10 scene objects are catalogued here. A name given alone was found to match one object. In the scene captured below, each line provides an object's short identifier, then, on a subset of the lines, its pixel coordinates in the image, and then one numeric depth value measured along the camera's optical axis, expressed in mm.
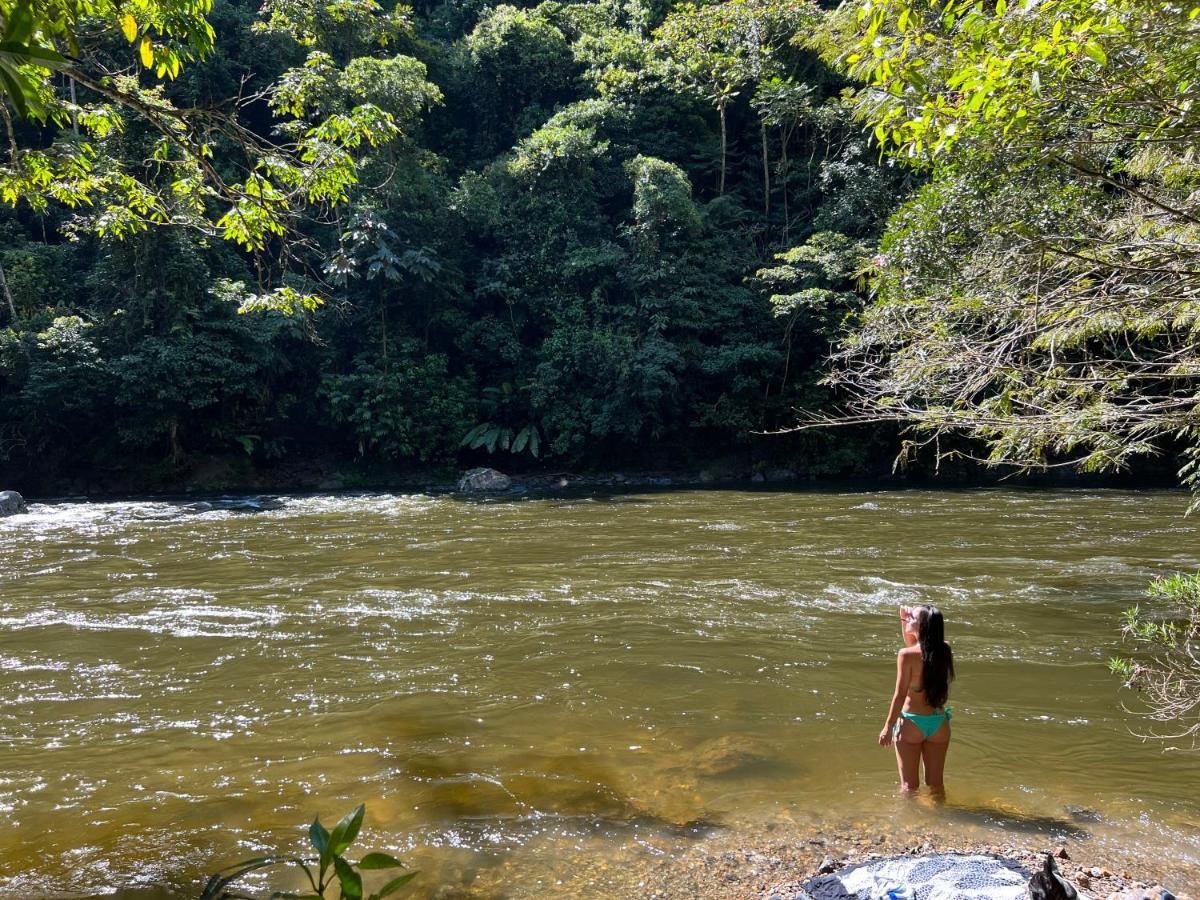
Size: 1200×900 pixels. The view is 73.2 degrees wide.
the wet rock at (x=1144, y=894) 2871
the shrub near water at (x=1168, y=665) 4332
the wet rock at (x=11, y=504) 15594
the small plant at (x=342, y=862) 1121
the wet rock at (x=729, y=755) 4805
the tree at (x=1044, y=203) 3377
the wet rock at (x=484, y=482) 20406
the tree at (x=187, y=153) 3889
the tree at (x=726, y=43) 22516
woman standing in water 4227
